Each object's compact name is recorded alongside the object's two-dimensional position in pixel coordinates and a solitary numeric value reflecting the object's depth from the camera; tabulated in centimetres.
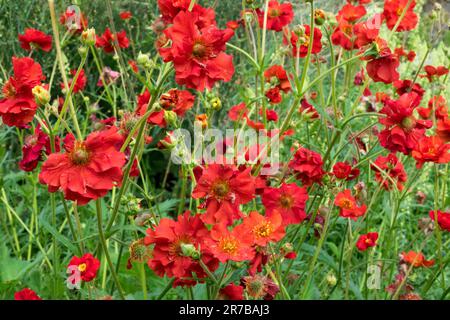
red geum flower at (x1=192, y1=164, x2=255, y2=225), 45
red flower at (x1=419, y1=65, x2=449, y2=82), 70
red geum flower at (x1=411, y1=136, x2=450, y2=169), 55
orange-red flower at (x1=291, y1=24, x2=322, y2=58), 58
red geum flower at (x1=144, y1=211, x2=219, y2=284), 45
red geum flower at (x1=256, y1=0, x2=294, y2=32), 66
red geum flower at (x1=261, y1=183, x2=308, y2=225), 53
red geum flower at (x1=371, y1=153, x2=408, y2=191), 63
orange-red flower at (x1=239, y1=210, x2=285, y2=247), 46
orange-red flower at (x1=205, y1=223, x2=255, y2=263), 44
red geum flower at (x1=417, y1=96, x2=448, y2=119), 66
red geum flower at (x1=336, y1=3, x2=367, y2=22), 67
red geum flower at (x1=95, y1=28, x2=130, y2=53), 72
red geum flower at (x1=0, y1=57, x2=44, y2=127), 46
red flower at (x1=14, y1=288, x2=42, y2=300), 47
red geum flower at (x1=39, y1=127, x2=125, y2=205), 42
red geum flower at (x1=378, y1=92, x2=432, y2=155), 50
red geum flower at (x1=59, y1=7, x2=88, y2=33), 59
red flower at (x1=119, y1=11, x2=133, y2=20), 88
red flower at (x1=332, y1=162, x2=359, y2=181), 56
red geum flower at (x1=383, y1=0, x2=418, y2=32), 68
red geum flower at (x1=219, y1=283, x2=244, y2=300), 48
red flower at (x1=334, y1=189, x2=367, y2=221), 58
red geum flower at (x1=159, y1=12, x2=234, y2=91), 44
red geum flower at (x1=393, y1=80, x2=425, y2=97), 66
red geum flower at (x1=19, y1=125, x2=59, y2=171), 52
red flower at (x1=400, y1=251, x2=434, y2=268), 59
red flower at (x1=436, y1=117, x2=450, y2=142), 56
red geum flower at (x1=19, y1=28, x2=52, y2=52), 67
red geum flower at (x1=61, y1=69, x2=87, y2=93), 64
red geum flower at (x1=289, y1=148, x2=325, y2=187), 55
